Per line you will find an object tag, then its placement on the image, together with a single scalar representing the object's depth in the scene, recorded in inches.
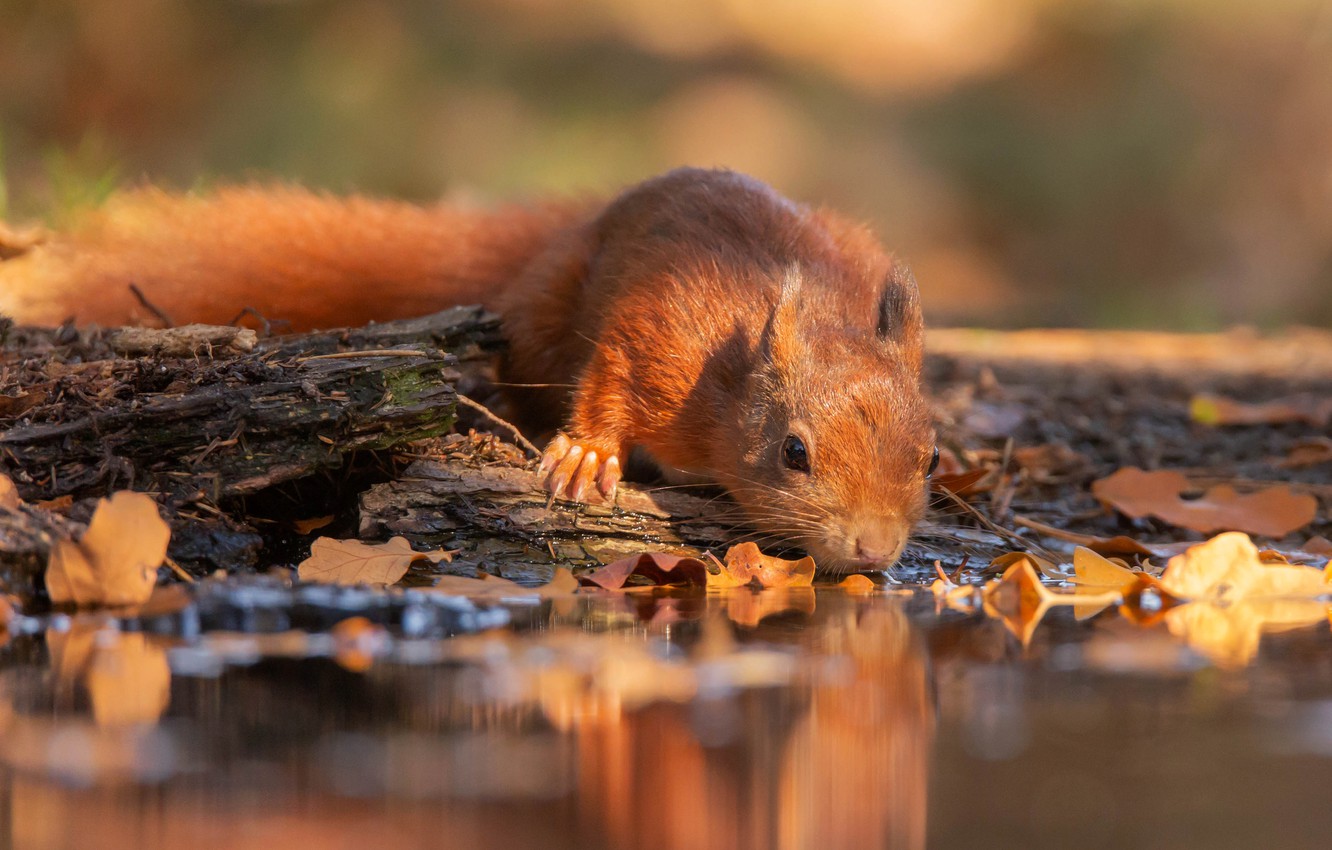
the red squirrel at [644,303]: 270.7
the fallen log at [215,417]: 237.6
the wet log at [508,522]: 256.2
